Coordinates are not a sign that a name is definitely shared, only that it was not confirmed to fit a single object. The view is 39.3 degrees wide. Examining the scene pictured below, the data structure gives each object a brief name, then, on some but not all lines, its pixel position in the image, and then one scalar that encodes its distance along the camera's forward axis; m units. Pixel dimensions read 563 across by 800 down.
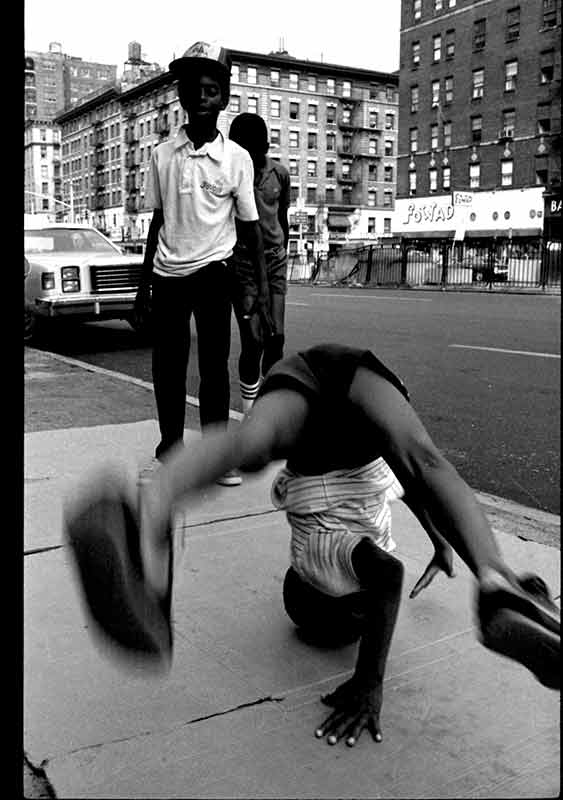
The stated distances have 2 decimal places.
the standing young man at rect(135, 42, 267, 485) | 3.47
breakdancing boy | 1.25
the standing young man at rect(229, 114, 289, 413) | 4.10
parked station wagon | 9.53
